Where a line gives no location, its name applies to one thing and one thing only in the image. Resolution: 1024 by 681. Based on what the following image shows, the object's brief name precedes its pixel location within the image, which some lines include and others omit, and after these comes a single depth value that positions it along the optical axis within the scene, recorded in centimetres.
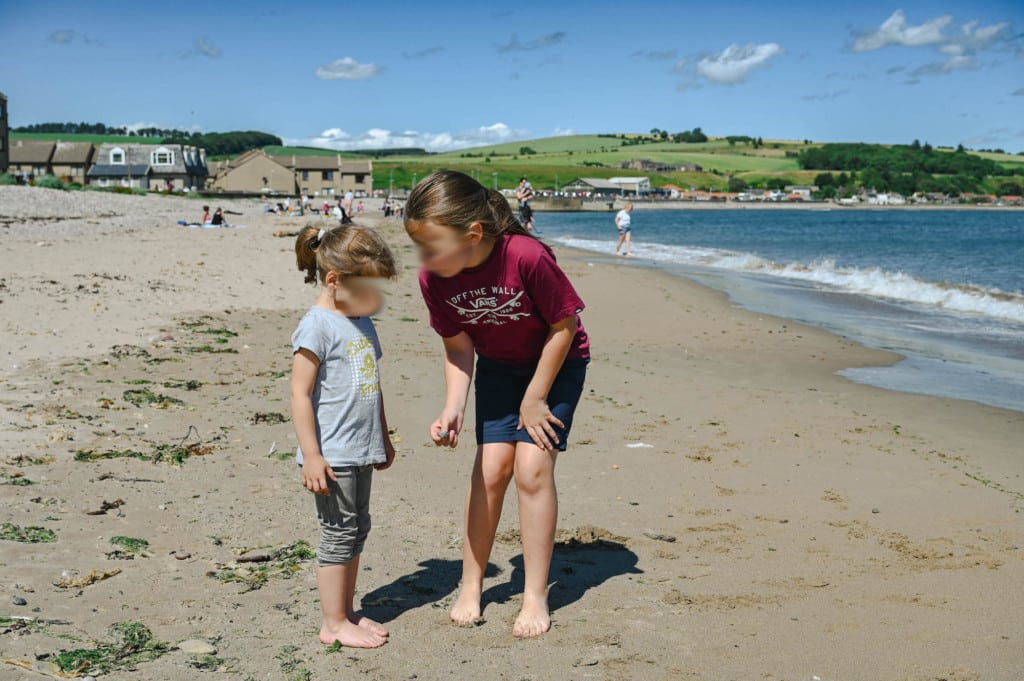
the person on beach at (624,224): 3027
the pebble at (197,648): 325
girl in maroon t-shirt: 341
